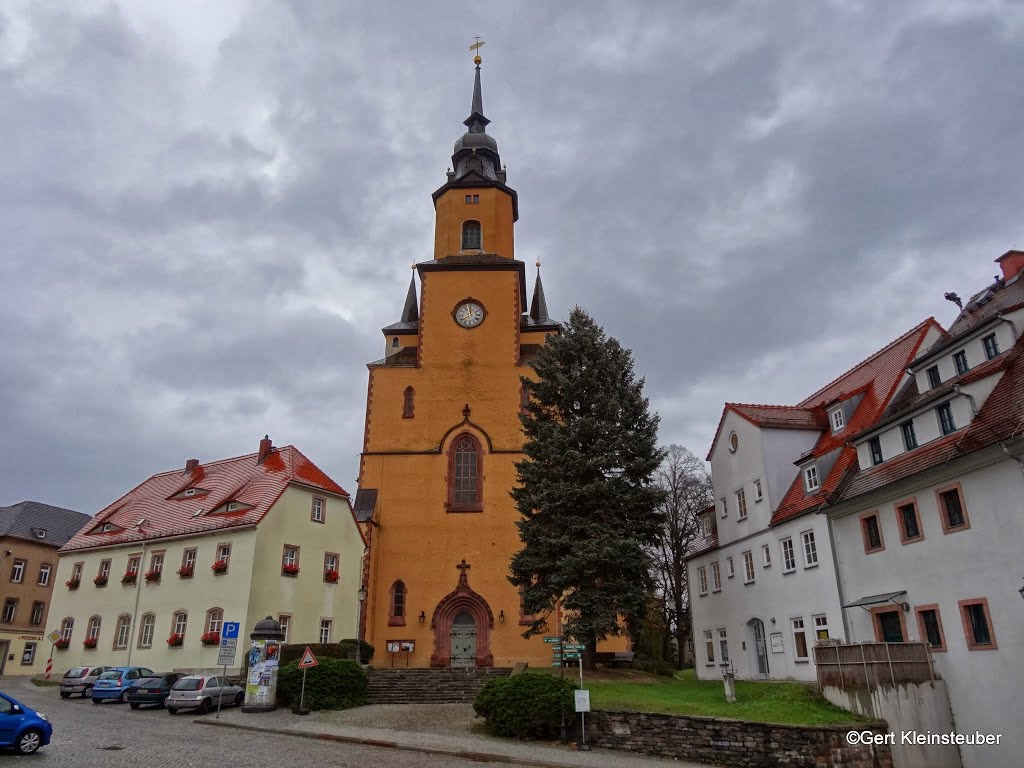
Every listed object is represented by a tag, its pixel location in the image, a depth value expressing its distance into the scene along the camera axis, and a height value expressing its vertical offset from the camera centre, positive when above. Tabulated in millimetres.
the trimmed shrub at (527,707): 17516 -948
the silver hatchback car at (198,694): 22188 -739
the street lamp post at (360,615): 32619 +2025
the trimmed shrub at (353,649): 28875 +614
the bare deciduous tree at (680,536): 41906 +6496
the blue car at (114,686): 25188 -554
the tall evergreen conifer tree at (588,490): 22797 +5122
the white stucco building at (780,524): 22484 +4284
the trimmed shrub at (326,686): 22781 -569
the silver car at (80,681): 26750 -421
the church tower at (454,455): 33250 +9261
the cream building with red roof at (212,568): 28766 +3776
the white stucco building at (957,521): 16219 +3138
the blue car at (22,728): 13820 -1018
